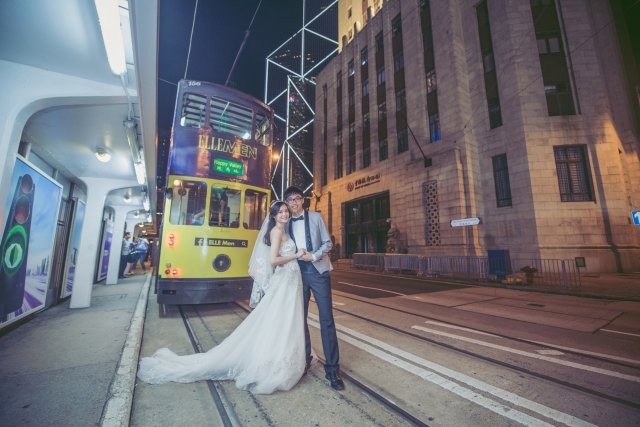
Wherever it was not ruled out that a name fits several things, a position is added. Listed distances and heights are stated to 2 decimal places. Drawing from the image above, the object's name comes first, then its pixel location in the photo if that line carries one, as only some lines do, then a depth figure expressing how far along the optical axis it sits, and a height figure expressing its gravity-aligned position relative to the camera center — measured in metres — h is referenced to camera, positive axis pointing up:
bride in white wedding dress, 2.64 -0.98
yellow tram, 5.60 +1.30
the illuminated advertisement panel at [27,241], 3.91 +0.23
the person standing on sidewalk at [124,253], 13.19 +0.04
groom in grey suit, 2.75 -0.15
